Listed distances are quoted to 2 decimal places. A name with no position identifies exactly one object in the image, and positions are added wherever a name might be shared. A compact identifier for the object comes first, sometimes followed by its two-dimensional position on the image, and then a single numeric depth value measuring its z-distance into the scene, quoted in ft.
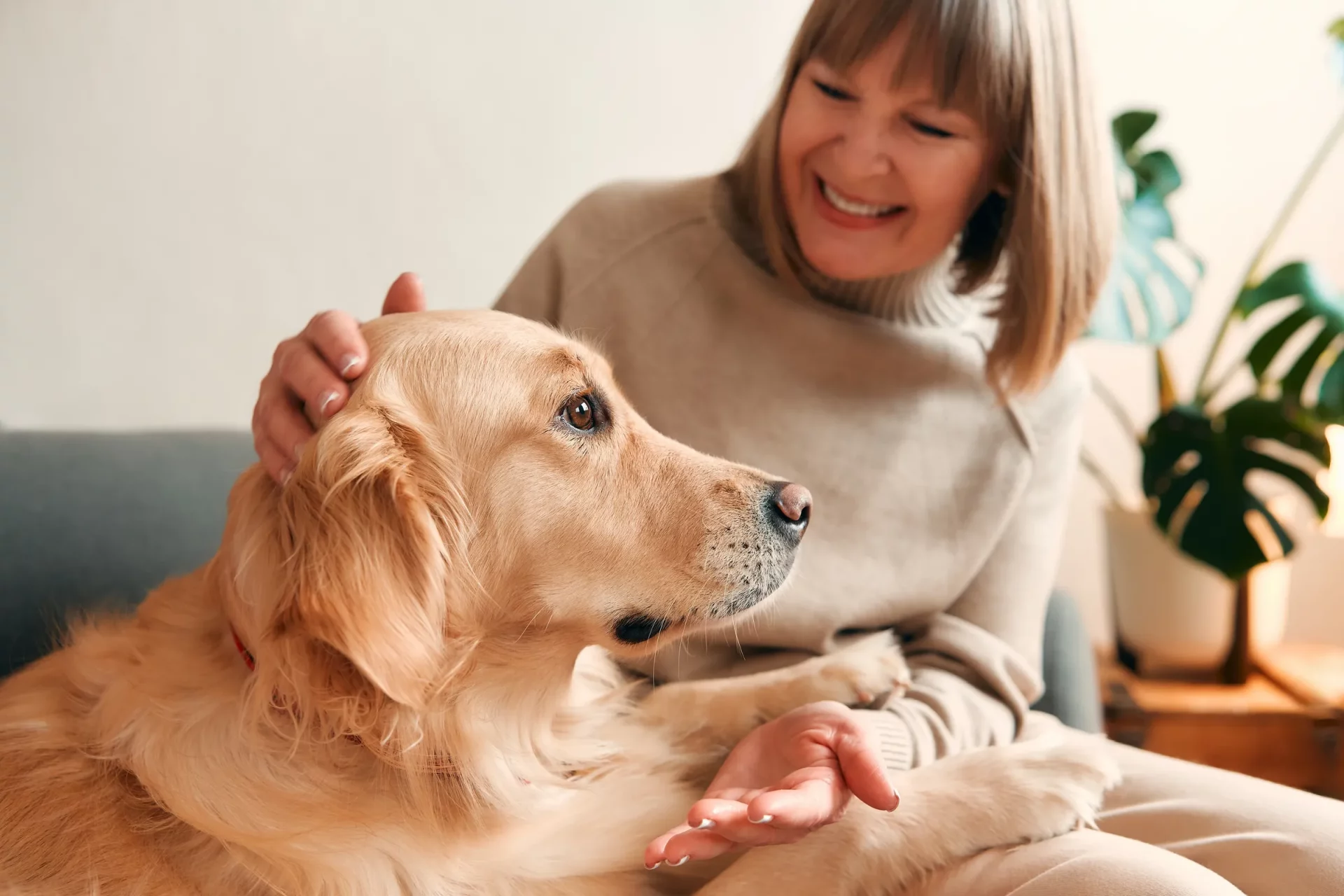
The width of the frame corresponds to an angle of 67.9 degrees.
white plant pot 7.80
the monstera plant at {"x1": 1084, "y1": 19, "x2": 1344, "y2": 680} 7.06
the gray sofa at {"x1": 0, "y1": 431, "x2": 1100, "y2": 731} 4.35
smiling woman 4.25
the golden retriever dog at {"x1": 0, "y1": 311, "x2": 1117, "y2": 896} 2.89
